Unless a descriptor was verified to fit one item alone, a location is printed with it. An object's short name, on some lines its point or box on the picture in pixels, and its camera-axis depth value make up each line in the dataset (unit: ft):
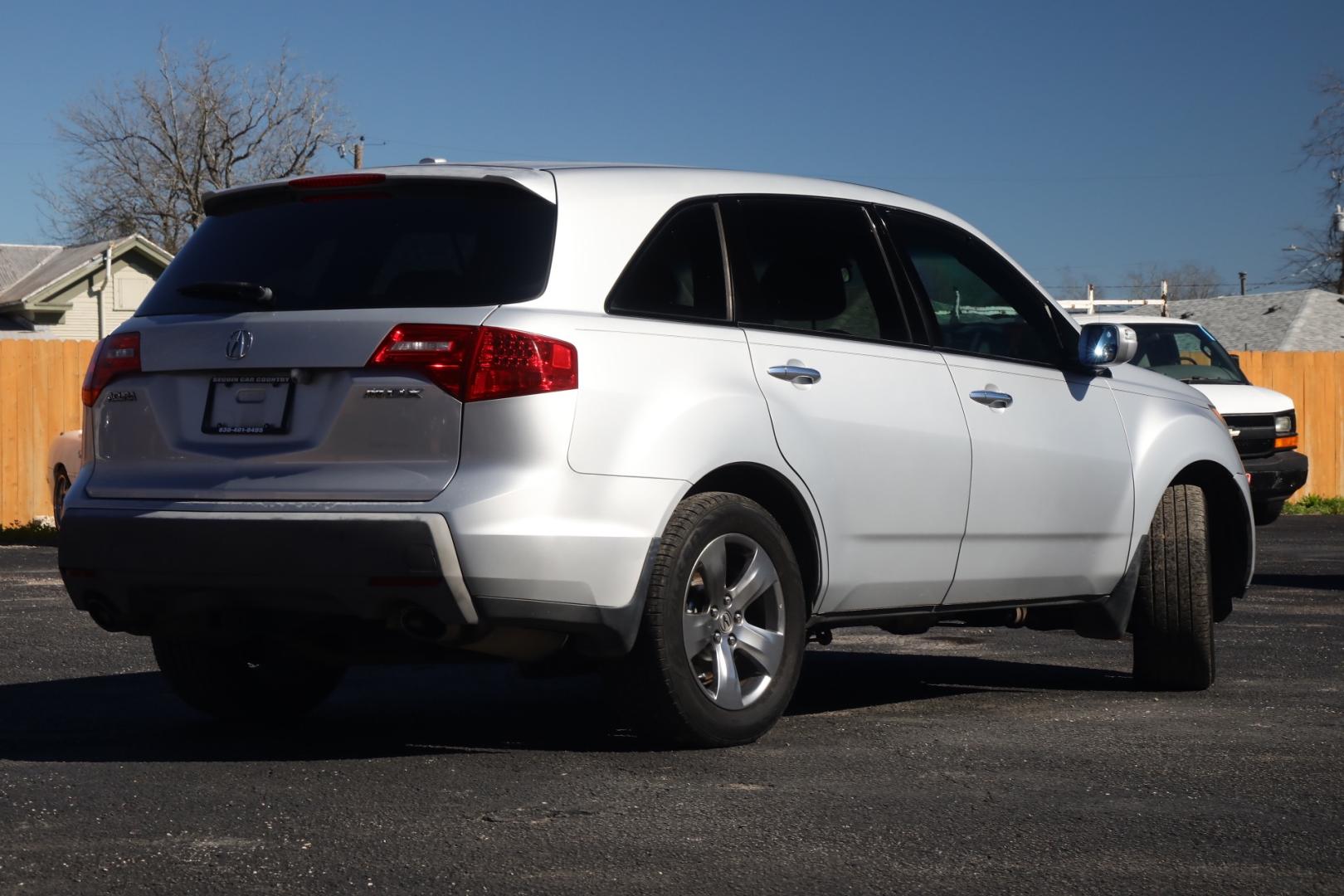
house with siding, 162.50
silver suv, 17.20
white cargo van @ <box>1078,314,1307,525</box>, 56.59
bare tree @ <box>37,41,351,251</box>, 192.13
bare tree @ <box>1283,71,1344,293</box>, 231.71
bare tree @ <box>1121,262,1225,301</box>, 425.69
